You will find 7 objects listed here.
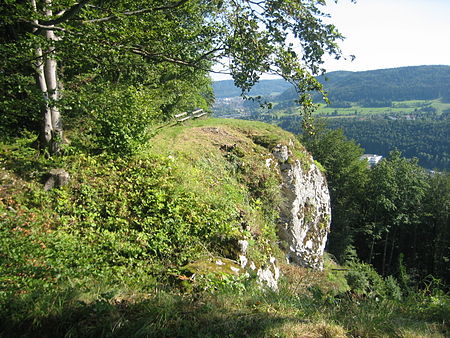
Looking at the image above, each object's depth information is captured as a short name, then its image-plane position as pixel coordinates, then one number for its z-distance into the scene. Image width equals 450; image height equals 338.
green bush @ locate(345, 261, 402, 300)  17.75
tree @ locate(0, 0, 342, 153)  4.93
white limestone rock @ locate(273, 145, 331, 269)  13.96
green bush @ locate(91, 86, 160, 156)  7.85
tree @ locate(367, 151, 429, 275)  31.72
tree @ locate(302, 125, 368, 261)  30.50
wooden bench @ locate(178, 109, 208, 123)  14.98
